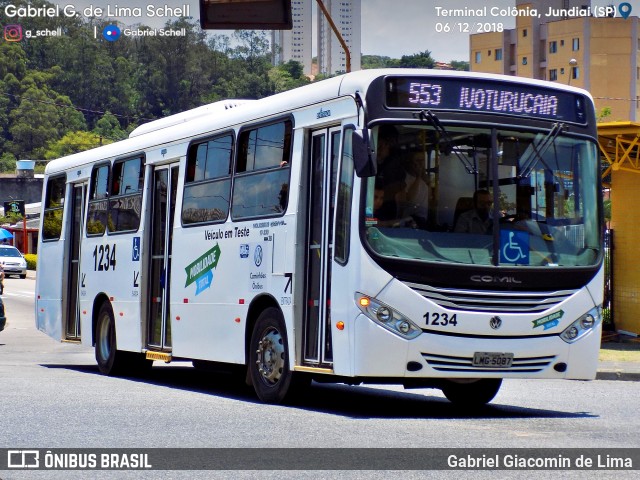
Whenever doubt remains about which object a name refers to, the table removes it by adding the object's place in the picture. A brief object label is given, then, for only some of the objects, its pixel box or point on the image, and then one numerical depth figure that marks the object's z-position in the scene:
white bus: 11.39
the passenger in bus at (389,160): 11.45
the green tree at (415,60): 107.22
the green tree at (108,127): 131.25
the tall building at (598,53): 117.56
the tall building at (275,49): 135.65
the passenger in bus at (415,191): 11.46
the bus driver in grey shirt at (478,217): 11.60
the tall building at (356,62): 177.40
